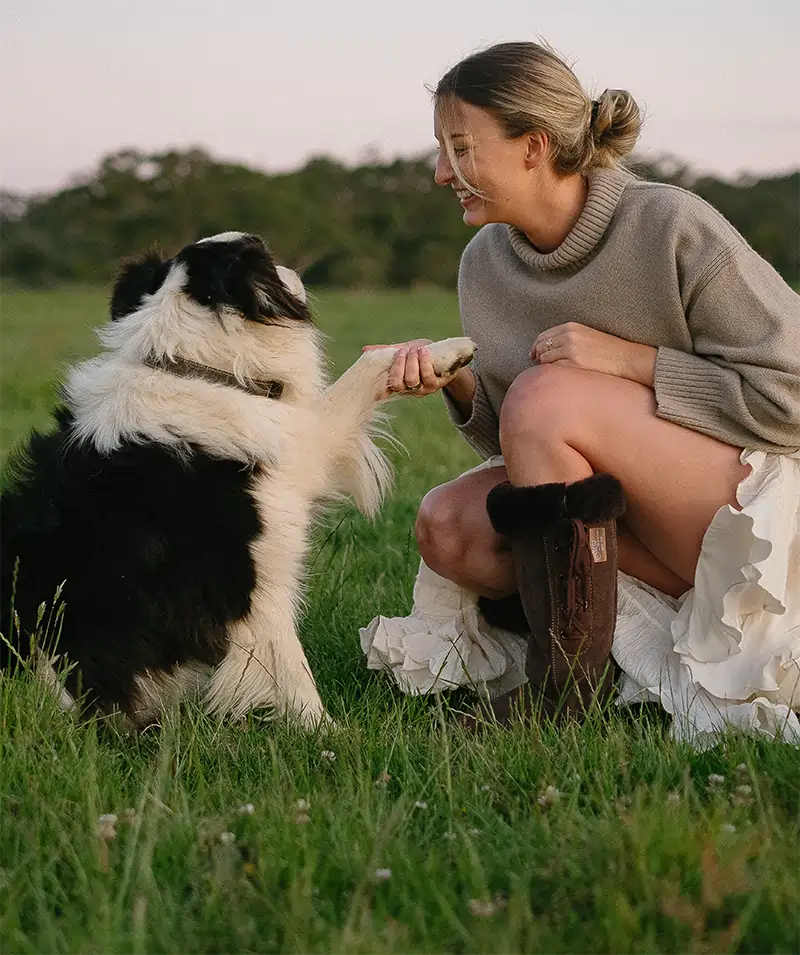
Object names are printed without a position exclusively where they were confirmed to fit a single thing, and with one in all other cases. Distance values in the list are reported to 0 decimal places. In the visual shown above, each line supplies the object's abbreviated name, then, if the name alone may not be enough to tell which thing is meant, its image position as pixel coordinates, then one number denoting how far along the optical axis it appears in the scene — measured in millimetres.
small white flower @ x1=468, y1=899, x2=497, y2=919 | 1717
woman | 3035
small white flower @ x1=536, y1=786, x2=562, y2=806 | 2252
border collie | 2980
